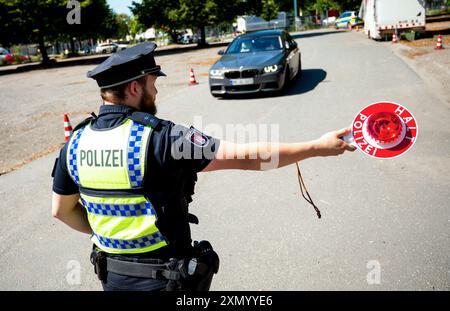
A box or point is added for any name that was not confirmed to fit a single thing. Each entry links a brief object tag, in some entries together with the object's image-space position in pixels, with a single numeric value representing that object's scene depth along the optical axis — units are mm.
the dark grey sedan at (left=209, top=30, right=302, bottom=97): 9812
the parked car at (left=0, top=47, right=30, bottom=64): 43250
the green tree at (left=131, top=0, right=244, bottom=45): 34156
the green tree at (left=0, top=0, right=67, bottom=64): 29000
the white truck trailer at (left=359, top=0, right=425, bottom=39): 20203
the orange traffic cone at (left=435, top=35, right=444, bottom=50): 15664
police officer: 1604
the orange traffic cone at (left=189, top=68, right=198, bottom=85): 13858
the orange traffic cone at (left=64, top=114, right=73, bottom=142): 7105
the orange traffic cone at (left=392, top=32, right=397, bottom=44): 19953
